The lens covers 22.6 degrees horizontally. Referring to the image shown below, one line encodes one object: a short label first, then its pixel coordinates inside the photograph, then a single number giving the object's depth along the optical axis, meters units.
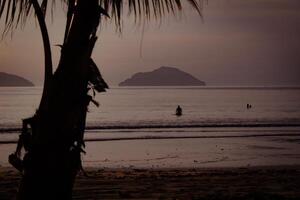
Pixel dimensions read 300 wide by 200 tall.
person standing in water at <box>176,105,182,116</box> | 104.70
